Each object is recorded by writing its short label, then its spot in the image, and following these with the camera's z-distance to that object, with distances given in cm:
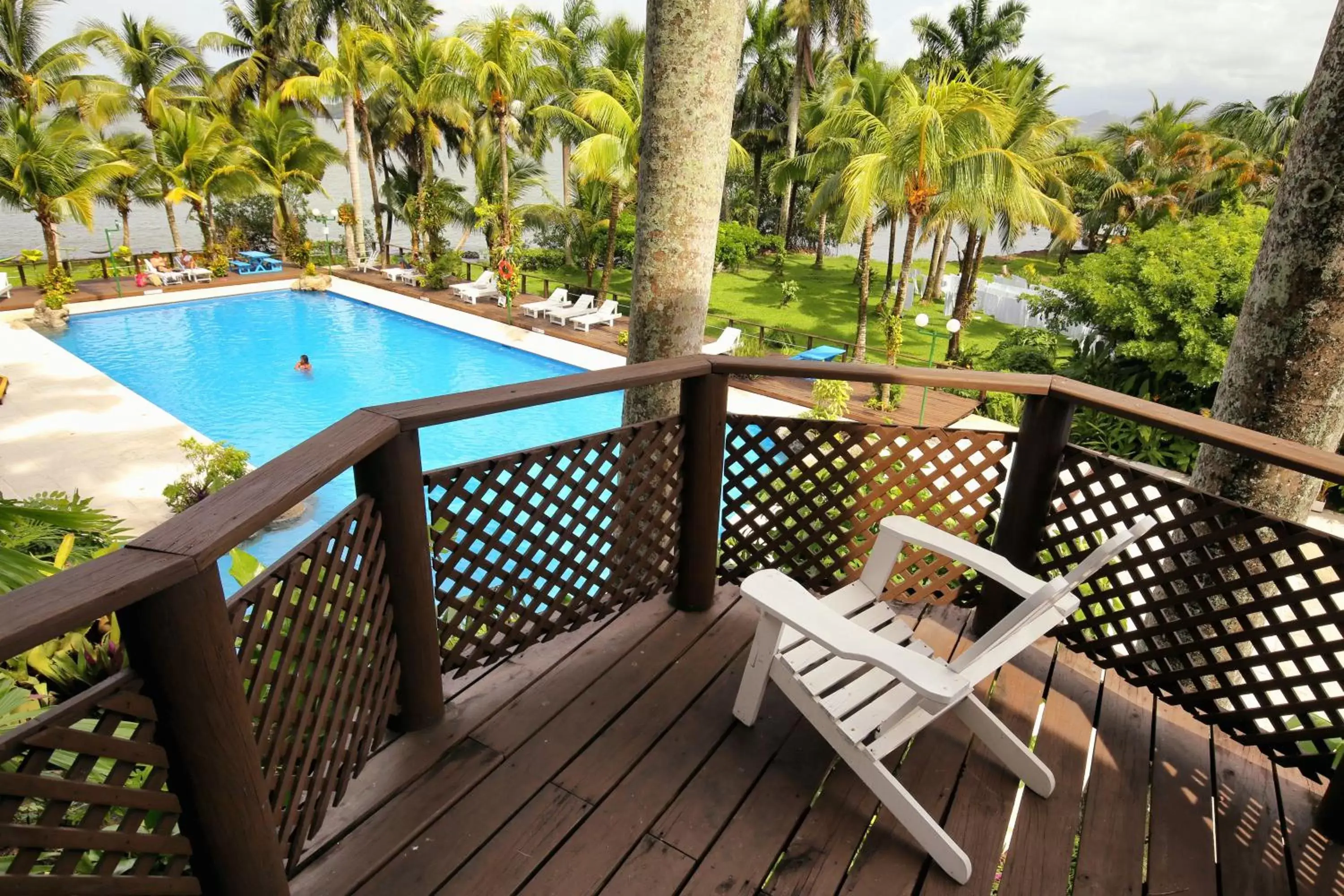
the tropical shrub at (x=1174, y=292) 1091
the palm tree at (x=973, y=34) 2538
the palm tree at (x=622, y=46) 1931
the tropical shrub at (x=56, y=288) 1566
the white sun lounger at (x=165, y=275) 1830
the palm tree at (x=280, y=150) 2023
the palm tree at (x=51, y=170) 1541
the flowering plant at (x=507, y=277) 1647
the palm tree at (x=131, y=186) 1886
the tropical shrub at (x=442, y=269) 1939
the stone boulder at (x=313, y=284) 1962
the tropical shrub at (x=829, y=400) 1089
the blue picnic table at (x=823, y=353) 1327
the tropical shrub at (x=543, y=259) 2530
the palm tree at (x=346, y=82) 1928
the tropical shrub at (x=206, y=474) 845
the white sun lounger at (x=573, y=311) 1631
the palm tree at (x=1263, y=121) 2661
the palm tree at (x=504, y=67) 1579
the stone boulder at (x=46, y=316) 1552
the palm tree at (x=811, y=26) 2528
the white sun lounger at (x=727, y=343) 1369
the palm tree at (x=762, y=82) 2736
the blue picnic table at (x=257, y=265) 2075
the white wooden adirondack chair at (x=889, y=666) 191
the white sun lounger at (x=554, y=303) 1697
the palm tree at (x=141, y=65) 2088
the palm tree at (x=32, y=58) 1903
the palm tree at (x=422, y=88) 1780
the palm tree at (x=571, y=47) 2052
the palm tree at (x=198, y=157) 1895
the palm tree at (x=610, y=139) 1483
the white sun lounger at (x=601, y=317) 1614
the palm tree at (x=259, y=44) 2359
